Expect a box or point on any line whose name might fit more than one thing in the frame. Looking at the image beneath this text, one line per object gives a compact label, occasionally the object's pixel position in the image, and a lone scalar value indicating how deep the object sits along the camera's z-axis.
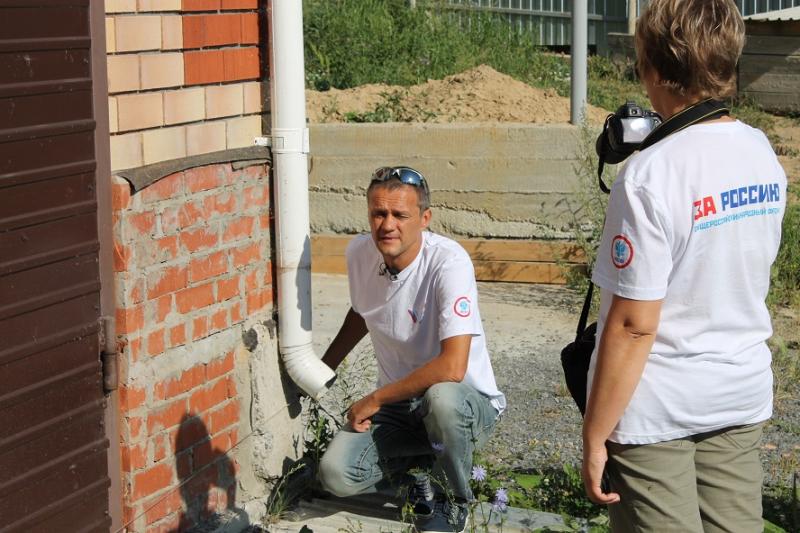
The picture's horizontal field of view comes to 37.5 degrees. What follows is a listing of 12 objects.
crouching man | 3.79
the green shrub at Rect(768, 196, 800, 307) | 6.89
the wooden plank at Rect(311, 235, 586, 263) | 7.41
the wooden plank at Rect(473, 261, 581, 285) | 7.48
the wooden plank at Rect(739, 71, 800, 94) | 10.80
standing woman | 2.50
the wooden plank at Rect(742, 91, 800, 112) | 10.84
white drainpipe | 4.05
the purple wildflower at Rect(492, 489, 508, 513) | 3.68
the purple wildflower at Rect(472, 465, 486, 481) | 3.73
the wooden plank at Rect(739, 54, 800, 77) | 10.82
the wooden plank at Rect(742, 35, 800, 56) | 10.64
